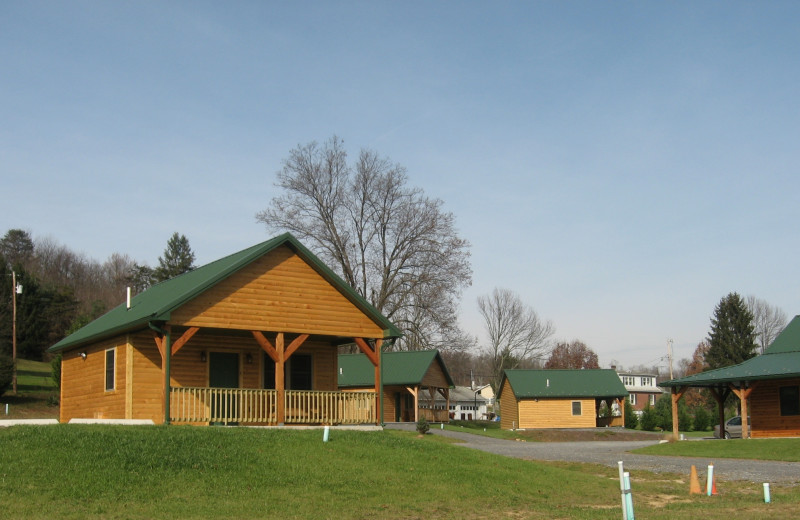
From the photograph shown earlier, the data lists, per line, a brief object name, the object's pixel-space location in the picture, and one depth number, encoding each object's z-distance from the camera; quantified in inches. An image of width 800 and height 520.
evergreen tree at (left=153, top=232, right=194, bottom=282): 3412.9
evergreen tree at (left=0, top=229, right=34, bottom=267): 3696.4
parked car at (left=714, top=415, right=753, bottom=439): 1633.9
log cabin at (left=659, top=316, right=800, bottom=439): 1304.1
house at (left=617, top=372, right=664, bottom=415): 3602.4
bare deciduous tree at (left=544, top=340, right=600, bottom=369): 4175.7
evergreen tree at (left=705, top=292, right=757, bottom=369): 2603.3
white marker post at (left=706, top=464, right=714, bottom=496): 665.6
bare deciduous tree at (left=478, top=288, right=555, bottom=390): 3223.4
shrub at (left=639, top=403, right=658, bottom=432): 2196.1
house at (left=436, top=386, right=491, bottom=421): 3363.7
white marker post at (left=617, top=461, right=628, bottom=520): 407.7
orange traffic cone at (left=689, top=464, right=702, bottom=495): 682.8
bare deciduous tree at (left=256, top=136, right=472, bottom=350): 1973.4
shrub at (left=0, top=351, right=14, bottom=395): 1773.9
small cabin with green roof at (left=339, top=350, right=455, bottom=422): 1977.1
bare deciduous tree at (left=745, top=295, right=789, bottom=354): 3654.0
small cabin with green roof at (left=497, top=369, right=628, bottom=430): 2108.8
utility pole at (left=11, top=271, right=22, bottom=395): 2039.4
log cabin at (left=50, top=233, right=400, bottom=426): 855.3
